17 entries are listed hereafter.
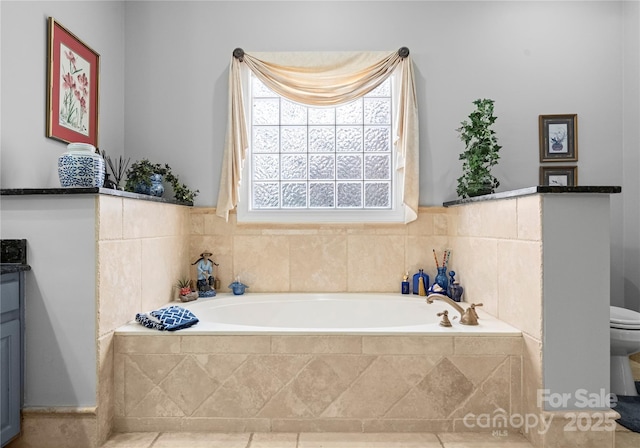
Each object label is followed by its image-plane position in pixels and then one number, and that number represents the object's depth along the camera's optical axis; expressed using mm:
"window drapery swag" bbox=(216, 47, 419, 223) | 2918
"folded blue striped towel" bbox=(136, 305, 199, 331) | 1953
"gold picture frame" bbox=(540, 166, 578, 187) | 3002
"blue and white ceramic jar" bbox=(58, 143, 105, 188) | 1897
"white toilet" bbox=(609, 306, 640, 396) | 2193
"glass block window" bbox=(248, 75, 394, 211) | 3094
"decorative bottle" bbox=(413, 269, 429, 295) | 2885
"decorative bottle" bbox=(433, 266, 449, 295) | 2830
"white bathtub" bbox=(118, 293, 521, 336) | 2621
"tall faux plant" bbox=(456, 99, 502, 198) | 2672
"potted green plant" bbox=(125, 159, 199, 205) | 2689
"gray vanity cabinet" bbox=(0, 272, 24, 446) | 1643
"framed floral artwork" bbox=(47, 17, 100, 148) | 2203
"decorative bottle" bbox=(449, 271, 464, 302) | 2713
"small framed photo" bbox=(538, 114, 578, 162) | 3002
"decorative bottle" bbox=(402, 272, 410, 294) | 2916
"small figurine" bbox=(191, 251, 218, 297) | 2846
